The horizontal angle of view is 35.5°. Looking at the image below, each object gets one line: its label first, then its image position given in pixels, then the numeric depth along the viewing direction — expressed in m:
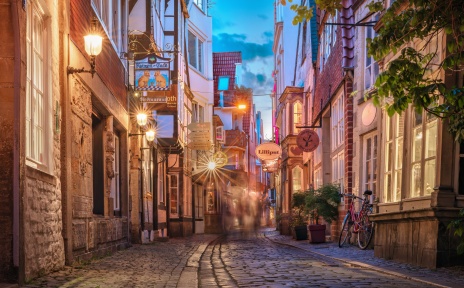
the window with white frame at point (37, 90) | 8.49
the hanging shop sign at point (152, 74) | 18.34
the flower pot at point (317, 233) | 20.62
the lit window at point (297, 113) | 33.44
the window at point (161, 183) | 26.75
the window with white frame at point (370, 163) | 17.05
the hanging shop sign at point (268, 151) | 31.33
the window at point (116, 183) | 16.23
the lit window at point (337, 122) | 20.86
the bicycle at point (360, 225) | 15.80
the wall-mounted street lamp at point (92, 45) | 10.96
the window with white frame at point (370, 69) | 17.02
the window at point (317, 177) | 25.39
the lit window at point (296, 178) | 33.41
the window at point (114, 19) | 14.43
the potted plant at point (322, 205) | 20.58
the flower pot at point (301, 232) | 24.70
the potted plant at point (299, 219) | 24.45
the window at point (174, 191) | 31.16
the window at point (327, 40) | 22.22
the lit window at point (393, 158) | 12.19
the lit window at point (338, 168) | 21.12
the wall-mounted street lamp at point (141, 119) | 18.48
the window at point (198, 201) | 40.31
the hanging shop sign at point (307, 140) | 23.42
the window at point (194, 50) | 35.81
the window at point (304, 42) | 31.45
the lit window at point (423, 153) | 10.55
